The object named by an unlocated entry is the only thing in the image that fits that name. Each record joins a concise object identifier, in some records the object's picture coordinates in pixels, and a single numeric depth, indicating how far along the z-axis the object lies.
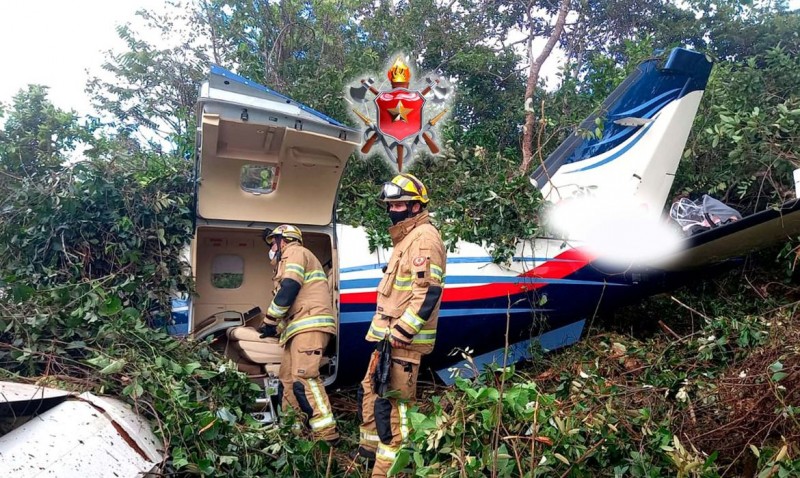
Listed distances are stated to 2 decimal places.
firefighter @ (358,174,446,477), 4.34
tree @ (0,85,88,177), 5.55
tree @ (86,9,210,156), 11.77
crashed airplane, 5.29
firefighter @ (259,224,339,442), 5.13
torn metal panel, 2.76
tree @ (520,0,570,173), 9.00
